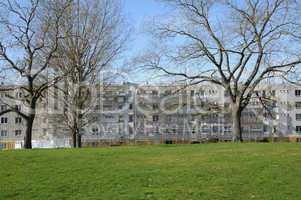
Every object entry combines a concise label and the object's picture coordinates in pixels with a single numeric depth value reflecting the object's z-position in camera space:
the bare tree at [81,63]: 36.09
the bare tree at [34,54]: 30.41
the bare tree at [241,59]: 33.00
